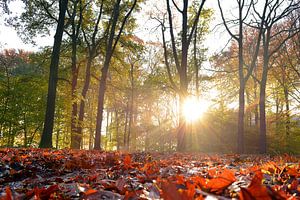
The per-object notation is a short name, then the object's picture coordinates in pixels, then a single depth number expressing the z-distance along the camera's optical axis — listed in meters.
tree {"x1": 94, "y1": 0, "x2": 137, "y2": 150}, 13.59
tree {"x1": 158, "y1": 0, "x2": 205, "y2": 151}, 13.95
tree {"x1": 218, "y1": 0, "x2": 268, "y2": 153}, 14.91
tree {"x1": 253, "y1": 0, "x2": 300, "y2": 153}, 14.57
